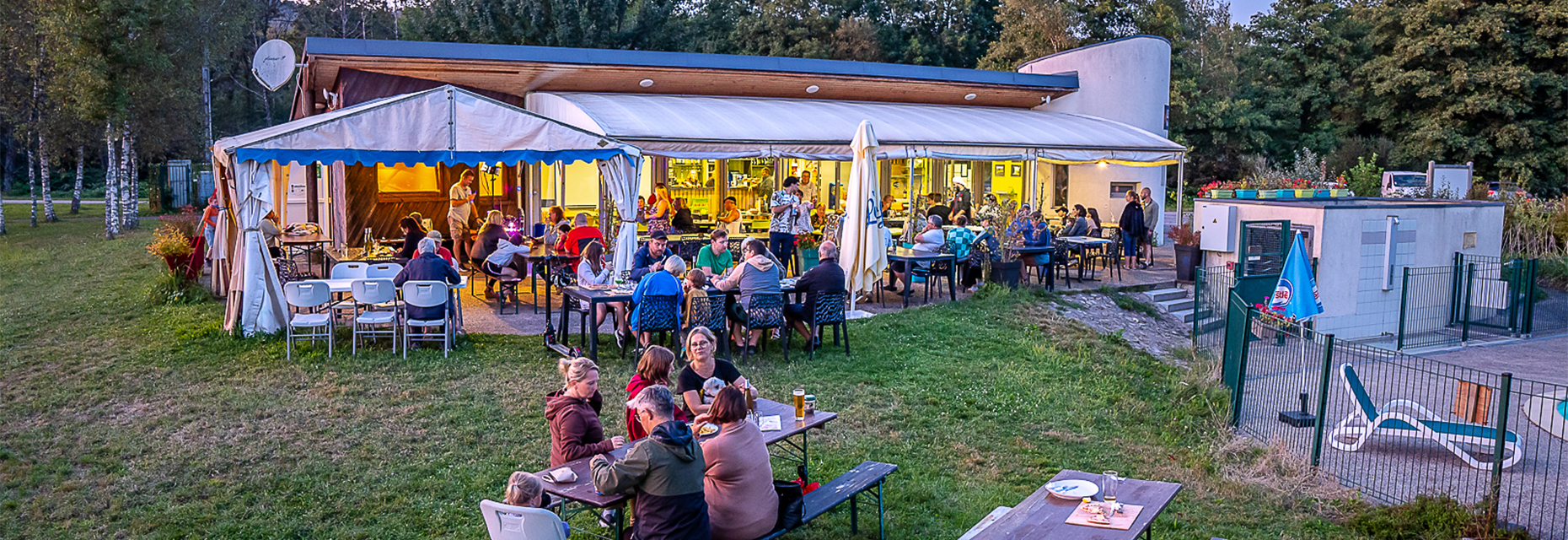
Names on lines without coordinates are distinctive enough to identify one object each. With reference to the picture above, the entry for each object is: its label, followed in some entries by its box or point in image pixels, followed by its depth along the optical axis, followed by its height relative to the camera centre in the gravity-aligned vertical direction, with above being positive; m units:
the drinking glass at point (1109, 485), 4.51 -1.21
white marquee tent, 10.27 +0.32
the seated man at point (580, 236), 12.06 -0.59
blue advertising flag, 12.84 -1.06
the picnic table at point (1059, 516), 4.25 -1.31
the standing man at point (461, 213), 14.57 -0.43
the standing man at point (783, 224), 13.89 -0.46
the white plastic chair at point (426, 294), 9.41 -1.00
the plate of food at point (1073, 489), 4.63 -1.27
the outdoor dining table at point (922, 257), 12.49 -0.76
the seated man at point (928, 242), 13.18 -0.62
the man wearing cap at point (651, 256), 10.38 -0.69
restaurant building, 15.58 +1.17
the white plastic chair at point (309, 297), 9.38 -1.04
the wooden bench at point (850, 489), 5.07 -1.47
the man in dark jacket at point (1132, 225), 16.84 -0.44
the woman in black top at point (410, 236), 12.25 -0.64
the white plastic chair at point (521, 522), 3.90 -1.23
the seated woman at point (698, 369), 6.11 -1.04
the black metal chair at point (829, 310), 9.69 -1.09
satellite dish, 14.17 +1.48
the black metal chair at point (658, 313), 9.09 -1.07
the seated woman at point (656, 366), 5.55 -0.93
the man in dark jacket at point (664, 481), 4.23 -1.16
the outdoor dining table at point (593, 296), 9.23 -0.97
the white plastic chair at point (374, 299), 9.43 -1.05
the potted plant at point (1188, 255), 15.43 -0.82
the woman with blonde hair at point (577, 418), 5.11 -1.12
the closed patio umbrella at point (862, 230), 11.88 -0.45
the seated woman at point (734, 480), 4.54 -1.23
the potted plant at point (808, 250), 14.27 -0.80
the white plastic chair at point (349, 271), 10.69 -0.92
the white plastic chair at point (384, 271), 10.52 -0.89
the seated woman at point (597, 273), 9.80 -0.81
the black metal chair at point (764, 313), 9.44 -1.09
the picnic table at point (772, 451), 4.43 -1.28
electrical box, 15.12 -0.39
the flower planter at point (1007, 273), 13.51 -0.99
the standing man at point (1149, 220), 17.28 -0.37
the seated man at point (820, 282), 9.68 -0.82
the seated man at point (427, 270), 9.64 -0.81
